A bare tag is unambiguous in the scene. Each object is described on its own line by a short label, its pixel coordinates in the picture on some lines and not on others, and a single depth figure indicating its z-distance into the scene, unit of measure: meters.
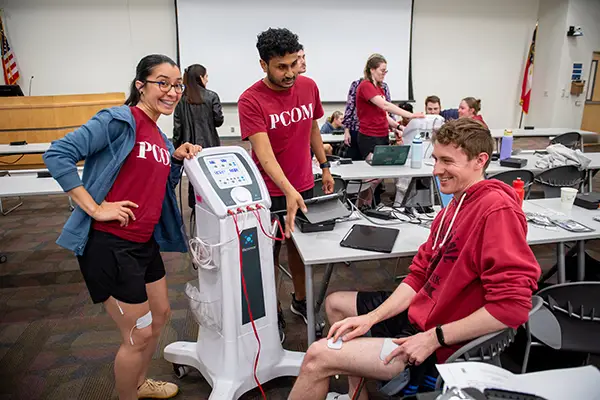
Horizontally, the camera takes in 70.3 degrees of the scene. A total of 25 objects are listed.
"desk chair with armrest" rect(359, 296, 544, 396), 1.21
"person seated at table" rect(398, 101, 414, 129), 5.26
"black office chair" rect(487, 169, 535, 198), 3.19
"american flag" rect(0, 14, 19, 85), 6.51
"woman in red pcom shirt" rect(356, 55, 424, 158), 3.75
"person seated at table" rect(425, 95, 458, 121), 5.10
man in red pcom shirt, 1.88
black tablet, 1.87
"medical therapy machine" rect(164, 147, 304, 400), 1.70
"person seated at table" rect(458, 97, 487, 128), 4.10
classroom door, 8.17
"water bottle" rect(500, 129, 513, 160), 3.72
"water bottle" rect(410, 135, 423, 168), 3.45
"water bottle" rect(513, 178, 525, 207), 2.10
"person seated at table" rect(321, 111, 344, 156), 5.75
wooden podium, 6.00
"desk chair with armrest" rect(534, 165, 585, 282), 3.28
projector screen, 6.85
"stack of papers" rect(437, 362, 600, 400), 0.85
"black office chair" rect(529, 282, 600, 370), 1.46
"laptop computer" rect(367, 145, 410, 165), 3.51
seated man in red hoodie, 1.23
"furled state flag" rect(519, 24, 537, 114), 8.07
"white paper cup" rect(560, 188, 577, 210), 2.30
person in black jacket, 3.43
